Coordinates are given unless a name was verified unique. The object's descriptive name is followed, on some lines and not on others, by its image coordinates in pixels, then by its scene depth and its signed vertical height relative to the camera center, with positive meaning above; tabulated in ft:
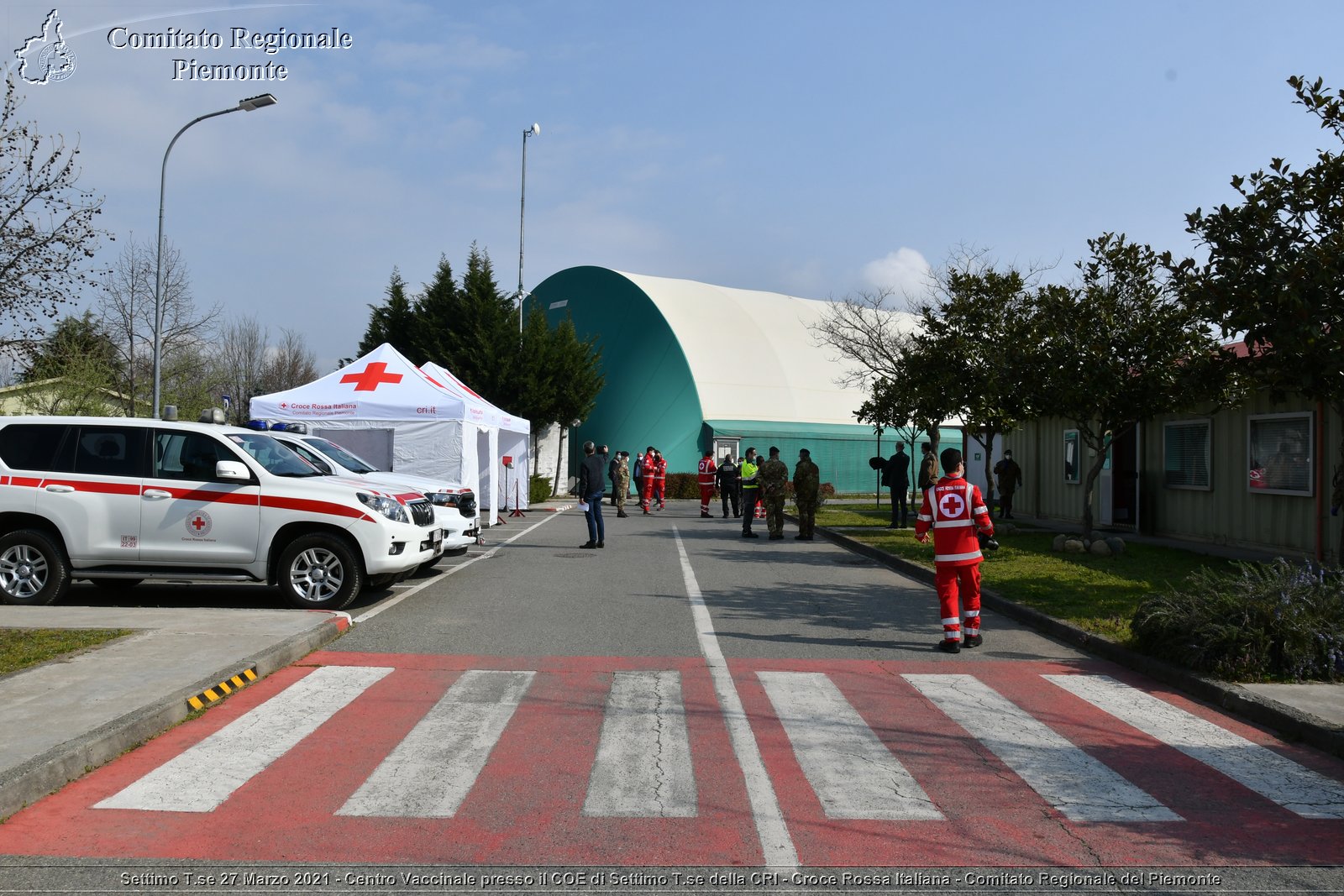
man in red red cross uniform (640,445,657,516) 104.37 -0.34
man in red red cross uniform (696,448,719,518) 98.63 -0.92
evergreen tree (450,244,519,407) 132.98 +16.35
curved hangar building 142.92 +12.72
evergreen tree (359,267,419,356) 146.41 +20.16
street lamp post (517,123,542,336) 131.26 +34.01
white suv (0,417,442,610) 35.58 -1.77
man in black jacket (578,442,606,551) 59.36 -1.07
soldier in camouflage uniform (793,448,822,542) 69.72 -1.25
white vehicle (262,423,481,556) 42.42 -0.71
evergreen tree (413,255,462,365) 138.31 +19.68
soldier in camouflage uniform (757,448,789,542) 69.21 -1.20
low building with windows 53.16 -0.21
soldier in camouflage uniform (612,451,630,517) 94.27 -1.24
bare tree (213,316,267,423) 162.81 +16.20
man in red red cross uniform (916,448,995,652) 30.25 -2.11
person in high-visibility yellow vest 72.84 -2.00
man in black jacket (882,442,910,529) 76.23 -0.46
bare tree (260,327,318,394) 175.01 +16.64
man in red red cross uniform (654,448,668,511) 108.37 -0.69
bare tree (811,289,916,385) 113.09 +14.66
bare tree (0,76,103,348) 52.85 +11.34
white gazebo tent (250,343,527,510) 69.26 +2.95
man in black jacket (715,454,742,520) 96.12 -1.16
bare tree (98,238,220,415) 95.86 +11.46
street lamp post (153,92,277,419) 59.52 +12.55
